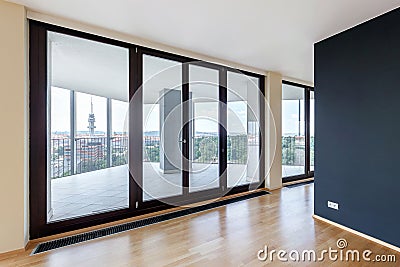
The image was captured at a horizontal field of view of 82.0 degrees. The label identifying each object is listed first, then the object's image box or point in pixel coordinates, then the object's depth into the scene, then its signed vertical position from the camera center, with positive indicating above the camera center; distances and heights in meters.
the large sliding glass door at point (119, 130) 2.64 +0.05
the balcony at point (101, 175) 2.98 -0.63
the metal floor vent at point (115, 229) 2.44 -1.18
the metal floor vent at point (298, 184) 5.07 -1.16
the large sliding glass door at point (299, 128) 5.70 +0.12
